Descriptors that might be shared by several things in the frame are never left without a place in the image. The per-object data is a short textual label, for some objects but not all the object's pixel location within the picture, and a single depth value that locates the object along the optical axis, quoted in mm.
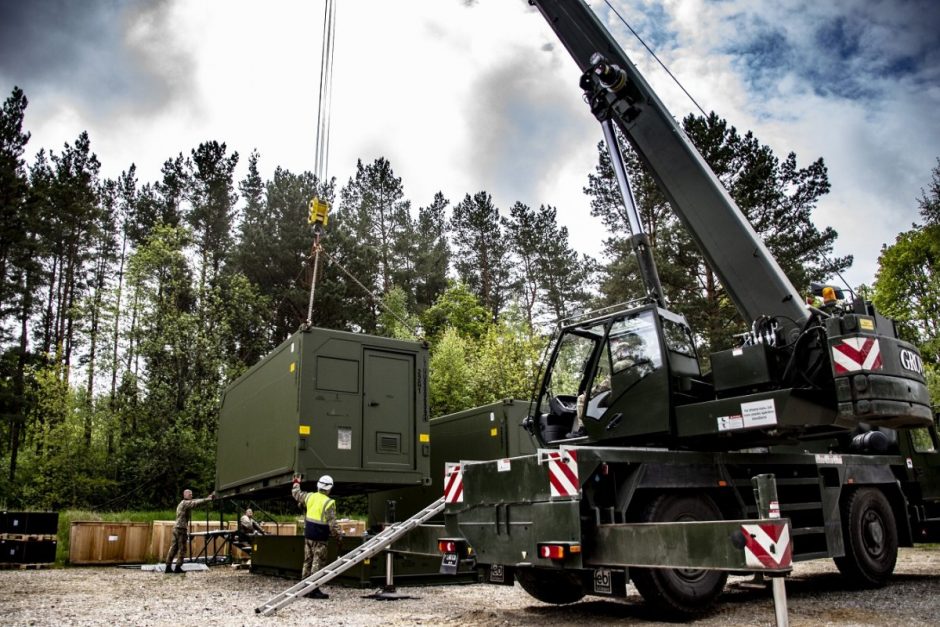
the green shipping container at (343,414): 9117
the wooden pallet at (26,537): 14047
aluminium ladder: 7117
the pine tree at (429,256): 38031
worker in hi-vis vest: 8758
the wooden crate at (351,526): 15867
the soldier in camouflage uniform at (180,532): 13062
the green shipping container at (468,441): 11141
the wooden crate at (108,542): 14852
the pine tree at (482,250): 38812
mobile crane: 5688
